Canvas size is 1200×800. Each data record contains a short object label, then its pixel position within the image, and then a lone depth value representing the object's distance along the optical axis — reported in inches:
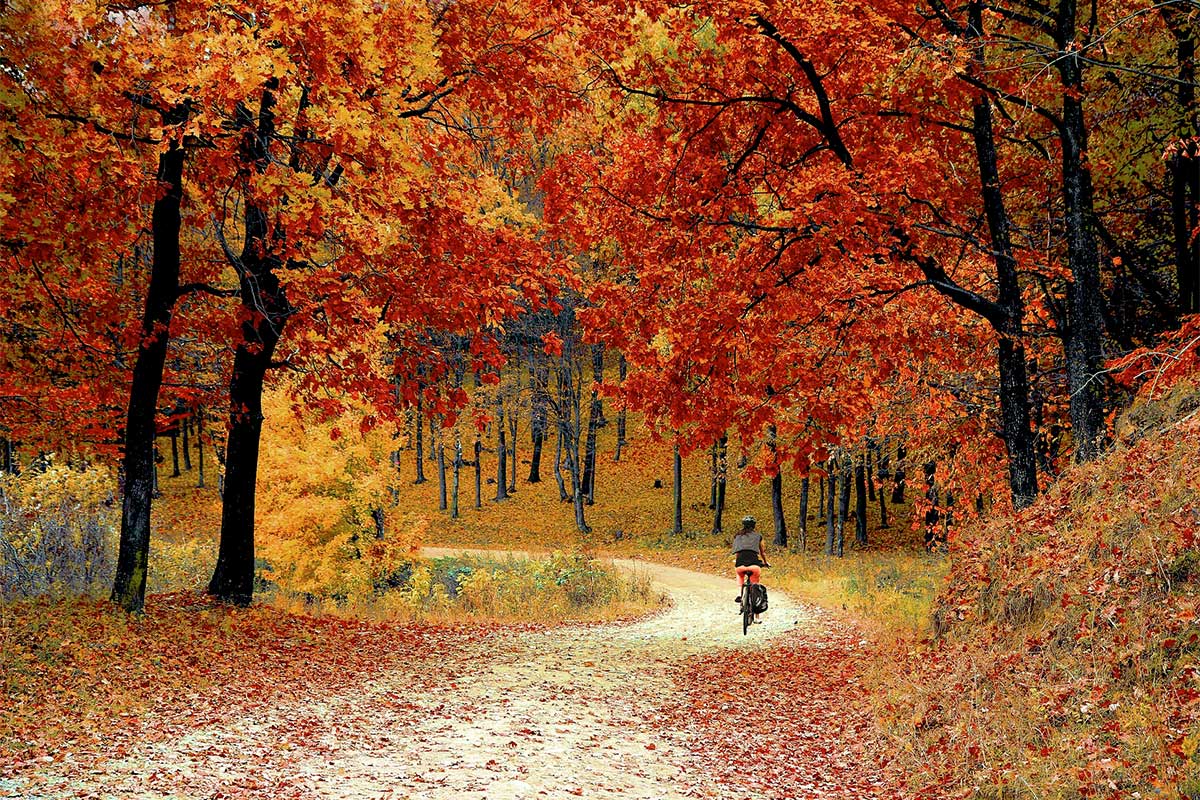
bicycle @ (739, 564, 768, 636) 576.7
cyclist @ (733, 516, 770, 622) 574.2
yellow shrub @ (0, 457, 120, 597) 458.6
